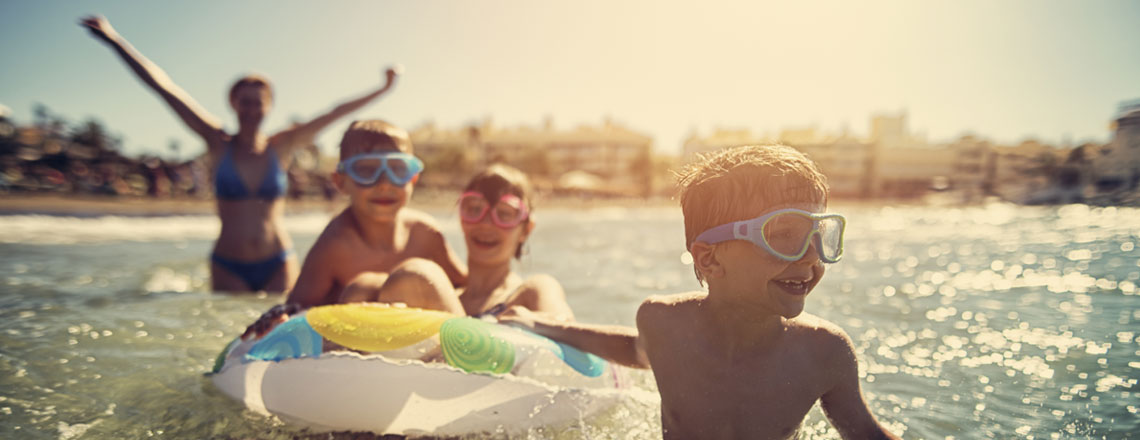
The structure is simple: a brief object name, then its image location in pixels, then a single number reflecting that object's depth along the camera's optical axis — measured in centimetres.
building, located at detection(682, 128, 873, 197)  4075
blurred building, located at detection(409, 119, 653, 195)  7006
